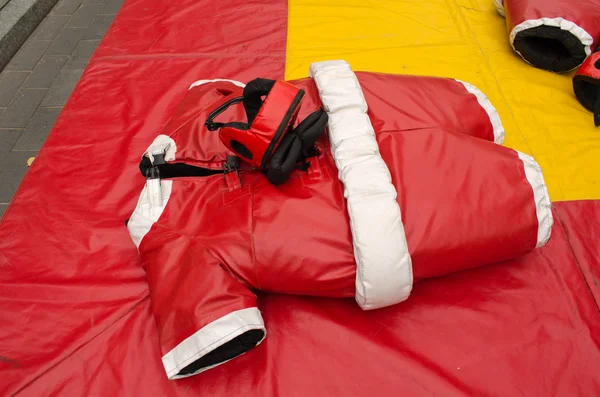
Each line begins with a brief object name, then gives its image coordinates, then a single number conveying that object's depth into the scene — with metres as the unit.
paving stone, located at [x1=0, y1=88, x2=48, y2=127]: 2.04
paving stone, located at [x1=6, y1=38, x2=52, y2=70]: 2.35
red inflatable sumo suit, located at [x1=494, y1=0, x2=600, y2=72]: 1.84
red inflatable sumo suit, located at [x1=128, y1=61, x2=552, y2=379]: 1.12
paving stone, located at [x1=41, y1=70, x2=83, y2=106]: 2.12
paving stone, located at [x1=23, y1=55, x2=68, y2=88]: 2.23
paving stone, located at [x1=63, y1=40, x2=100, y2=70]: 2.30
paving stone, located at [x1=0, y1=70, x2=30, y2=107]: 2.17
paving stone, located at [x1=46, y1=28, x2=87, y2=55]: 2.41
